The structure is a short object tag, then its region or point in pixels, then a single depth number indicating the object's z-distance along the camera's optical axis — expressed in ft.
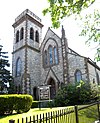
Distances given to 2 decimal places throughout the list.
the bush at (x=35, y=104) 42.21
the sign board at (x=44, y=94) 43.70
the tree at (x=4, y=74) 53.33
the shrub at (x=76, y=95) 38.47
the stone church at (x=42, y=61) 51.31
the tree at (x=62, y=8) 14.99
